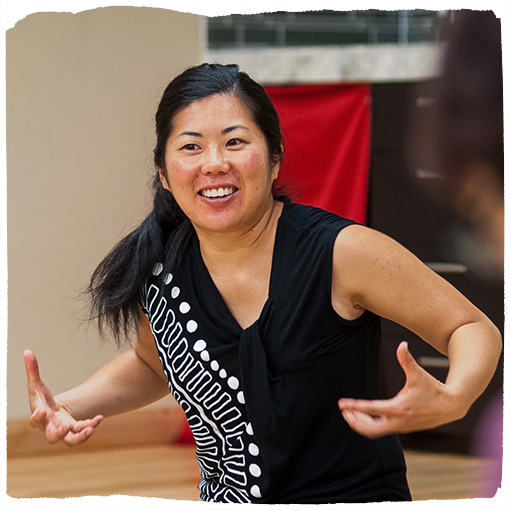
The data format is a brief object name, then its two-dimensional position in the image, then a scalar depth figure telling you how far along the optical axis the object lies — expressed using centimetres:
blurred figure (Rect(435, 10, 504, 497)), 209
